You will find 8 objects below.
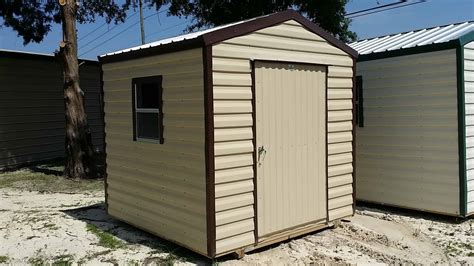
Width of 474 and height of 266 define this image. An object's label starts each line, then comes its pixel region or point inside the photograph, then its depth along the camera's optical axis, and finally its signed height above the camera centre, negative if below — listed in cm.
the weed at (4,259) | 534 -146
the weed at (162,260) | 516 -147
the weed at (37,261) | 522 -146
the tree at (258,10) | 1625 +361
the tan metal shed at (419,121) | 670 -10
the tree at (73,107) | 1131 +36
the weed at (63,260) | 518 -146
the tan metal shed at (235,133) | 503 -16
